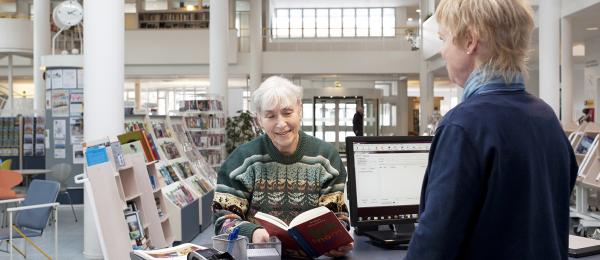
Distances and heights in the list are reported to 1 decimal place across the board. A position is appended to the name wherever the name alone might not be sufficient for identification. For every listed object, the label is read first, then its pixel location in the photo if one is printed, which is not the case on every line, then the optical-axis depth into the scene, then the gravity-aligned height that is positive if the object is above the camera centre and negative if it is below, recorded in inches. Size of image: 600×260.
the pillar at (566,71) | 451.8 +35.5
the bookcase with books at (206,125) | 486.0 -3.1
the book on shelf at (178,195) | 298.0 -37.5
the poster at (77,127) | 409.7 -3.5
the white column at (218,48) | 577.0 +69.6
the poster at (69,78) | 398.0 +28.8
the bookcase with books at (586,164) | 323.6 -25.0
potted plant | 593.6 -9.1
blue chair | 239.6 -36.9
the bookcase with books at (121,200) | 193.5 -27.0
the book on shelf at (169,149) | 338.5 -15.9
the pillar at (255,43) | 805.2 +104.9
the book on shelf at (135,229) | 209.9 -38.0
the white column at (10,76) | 656.4 +58.3
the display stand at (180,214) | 290.5 -46.0
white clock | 424.5 +76.0
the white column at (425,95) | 836.6 +34.2
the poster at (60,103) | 400.8 +12.6
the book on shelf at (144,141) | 247.2 -8.3
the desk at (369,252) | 91.8 -20.7
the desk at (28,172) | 405.8 -40.6
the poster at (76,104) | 402.9 +11.9
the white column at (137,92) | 995.3 +47.7
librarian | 52.2 -3.5
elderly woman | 103.0 -8.8
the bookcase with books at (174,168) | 291.5 -26.1
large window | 1051.3 +172.2
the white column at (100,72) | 269.4 +22.2
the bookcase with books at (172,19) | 891.4 +151.0
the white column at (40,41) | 663.1 +89.0
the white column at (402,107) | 971.9 +20.2
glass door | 926.4 +6.1
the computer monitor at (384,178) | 100.9 -9.8
